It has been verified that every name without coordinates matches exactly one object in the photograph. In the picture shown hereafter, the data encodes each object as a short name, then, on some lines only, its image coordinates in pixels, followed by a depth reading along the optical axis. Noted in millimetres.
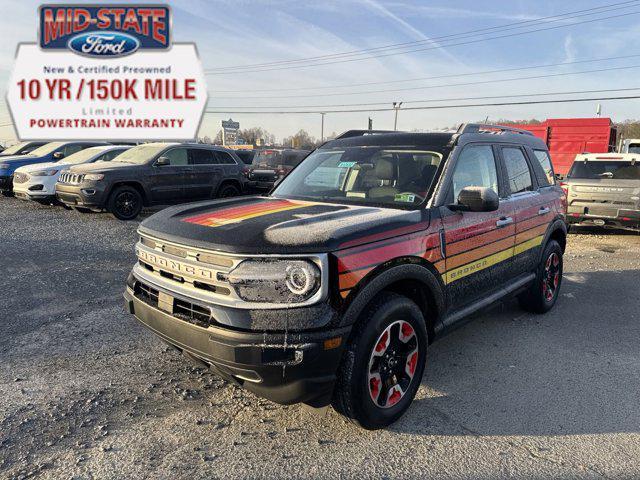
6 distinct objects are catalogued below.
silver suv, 9312
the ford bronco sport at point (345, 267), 2521
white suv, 11781
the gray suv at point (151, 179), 10117
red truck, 17453
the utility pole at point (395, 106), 49328
